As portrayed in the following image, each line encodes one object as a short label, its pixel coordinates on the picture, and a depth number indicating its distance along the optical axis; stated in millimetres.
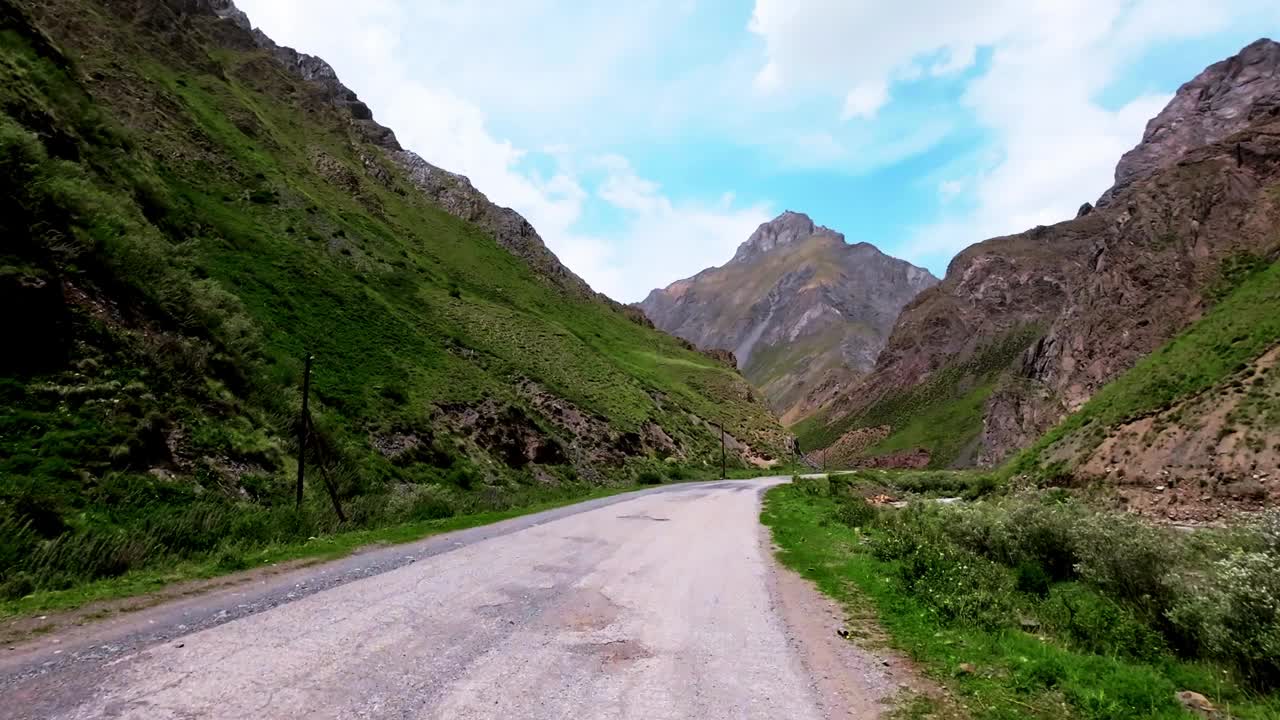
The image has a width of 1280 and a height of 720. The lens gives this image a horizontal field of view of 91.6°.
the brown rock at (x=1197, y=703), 5780
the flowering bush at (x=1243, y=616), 6684
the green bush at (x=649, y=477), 51406
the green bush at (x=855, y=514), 21734
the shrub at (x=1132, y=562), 9688
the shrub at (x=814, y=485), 36072
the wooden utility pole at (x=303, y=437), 17203
